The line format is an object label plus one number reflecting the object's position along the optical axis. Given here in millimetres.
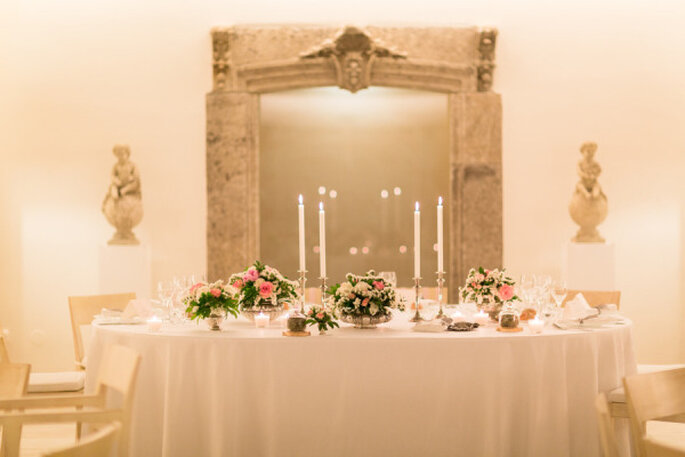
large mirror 7270
